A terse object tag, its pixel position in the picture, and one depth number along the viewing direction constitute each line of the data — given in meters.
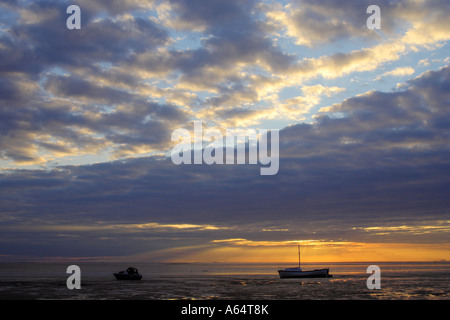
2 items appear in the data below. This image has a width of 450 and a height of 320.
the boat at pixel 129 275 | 121.00
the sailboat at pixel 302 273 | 141.46
